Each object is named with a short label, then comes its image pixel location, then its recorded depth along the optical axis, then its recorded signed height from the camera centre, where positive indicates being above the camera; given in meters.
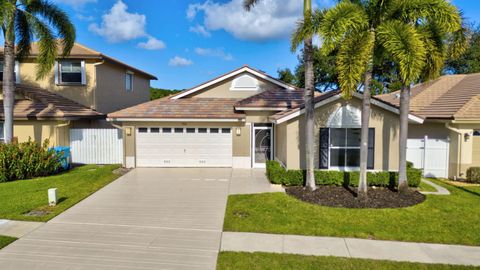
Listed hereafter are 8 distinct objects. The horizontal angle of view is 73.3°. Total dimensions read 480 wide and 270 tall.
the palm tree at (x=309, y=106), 10.66 +0.69
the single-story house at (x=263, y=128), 12.70 -0.10
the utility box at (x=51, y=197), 9.62 -2.14
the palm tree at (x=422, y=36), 9.09 +2.79
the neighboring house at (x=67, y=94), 16.78 +1.88
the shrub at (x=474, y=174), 13.58 -2.01
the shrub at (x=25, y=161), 13.12 -1.50
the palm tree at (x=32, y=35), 14.05 +4.10
